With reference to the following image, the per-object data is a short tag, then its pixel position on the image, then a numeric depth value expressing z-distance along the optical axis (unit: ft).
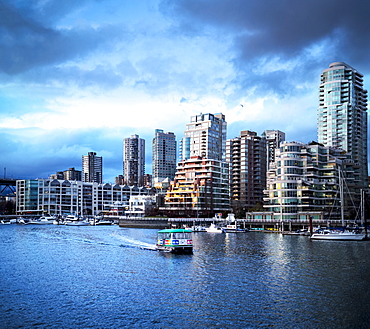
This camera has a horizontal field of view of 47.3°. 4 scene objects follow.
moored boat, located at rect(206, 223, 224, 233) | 555.28
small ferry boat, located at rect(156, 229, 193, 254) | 292.20
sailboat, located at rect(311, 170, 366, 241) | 391.86
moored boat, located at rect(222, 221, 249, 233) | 549.13
